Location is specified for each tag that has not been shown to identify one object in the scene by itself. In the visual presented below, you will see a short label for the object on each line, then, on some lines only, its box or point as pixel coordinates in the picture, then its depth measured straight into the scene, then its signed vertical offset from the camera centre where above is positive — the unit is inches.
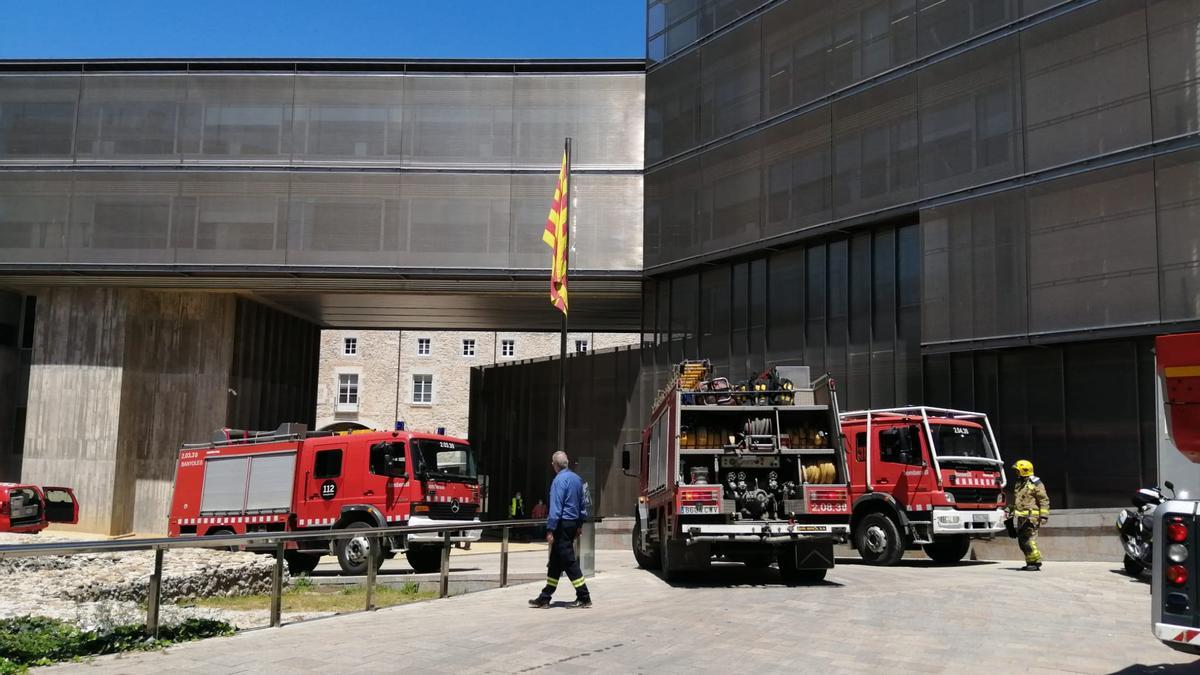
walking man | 419.5 -40.8
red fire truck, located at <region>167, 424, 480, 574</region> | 730.2 -45.9
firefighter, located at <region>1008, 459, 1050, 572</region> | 611.8 -44.8
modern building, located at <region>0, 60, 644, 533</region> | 1222.3 +266.3
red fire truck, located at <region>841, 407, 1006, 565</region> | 642.2 -29.3
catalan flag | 884.6 +167.1
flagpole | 785.2 +47.8
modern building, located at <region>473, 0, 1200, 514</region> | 757.3 +203.6
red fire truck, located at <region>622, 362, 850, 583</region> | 513.3 -22.9
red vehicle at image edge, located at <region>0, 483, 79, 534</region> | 897.5 -81.1
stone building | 2401.6 +136.8
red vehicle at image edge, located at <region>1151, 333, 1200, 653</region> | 226.4 -20.0
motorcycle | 526.3 -48.3
